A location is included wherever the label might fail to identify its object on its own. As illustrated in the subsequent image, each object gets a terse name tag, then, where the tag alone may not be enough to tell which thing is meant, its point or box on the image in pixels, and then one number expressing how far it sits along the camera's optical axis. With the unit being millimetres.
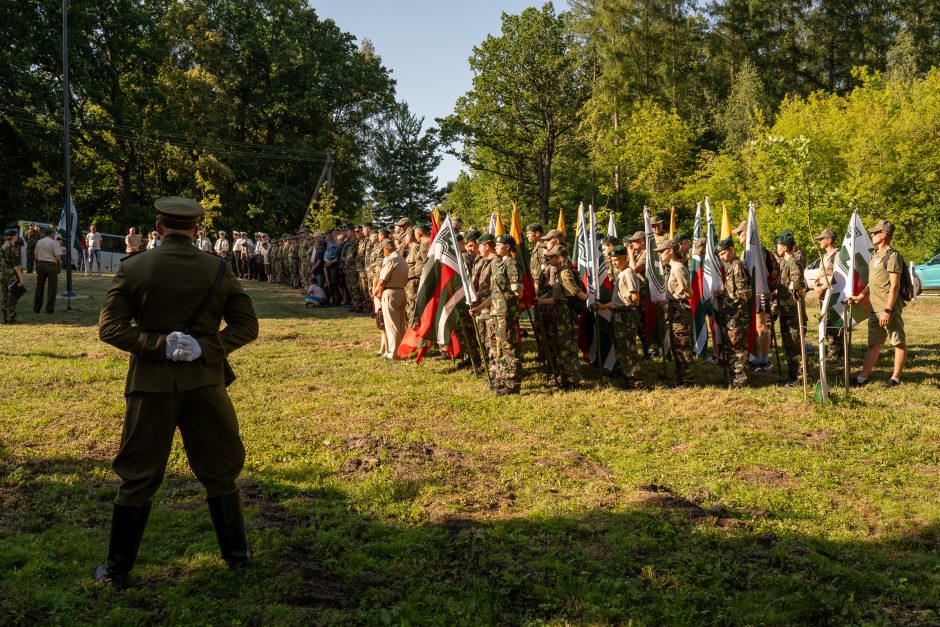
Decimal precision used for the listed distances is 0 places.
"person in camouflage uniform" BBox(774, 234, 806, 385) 10742
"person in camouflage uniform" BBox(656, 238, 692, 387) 10148
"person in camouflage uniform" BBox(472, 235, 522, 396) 9641
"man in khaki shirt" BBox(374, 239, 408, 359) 12039
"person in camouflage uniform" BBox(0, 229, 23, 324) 15186
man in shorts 9461
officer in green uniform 4195
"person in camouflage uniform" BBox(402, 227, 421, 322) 13281
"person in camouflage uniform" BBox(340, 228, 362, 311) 19750
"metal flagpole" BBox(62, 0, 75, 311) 18272
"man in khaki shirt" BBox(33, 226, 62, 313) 16672
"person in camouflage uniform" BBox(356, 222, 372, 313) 18328
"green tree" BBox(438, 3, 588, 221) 48219
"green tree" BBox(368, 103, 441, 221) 61000
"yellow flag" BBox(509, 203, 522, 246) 10580
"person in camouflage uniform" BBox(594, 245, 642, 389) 10047
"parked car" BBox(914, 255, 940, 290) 27172
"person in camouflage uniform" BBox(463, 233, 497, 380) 10039
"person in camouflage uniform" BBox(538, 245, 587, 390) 10062
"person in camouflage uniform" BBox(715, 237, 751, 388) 10188
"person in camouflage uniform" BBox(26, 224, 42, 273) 29147
